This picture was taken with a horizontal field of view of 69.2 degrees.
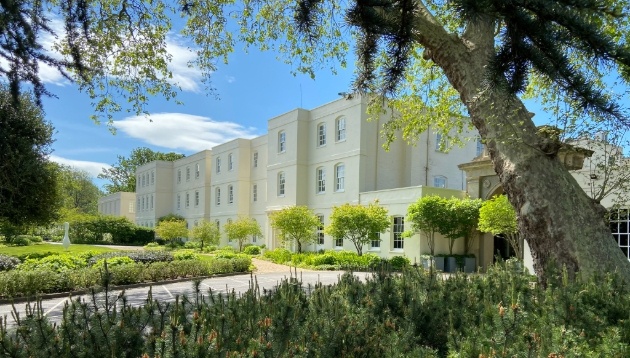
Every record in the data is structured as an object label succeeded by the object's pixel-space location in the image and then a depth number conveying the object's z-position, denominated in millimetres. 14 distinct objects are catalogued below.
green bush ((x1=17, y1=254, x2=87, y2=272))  13622
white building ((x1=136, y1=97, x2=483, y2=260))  24427
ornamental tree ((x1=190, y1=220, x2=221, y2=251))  32844
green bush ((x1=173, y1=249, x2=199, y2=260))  19003
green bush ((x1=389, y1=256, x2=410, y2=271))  19547
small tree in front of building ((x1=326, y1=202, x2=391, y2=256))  21031
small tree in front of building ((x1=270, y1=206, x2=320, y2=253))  23875
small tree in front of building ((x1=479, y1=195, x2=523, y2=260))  16188
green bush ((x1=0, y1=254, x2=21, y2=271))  14516
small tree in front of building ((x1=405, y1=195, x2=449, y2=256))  19922
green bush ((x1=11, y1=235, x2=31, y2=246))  33375
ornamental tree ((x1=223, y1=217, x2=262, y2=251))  29750
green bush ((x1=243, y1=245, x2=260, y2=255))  29884
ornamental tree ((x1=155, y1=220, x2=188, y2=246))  36031
